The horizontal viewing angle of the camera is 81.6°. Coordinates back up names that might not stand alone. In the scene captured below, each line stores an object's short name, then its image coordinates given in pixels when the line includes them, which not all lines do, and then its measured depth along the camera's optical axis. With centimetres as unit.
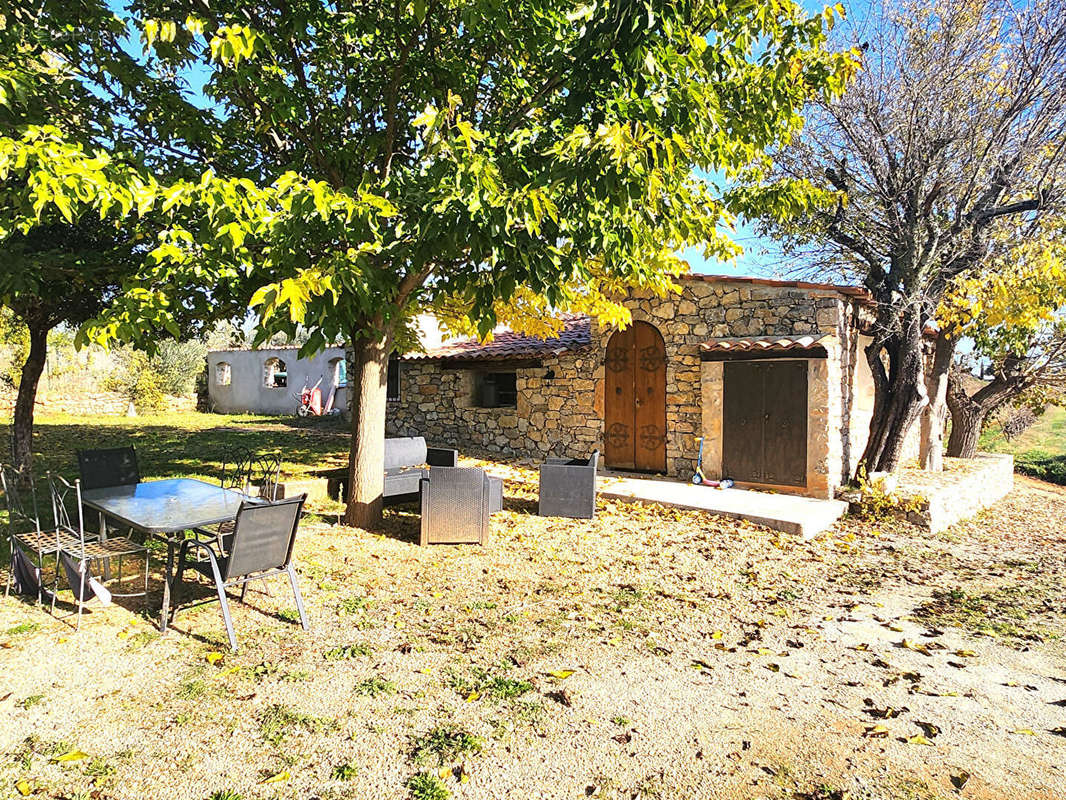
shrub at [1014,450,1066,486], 1669
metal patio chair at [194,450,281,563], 501
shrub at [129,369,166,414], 2227
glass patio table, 418
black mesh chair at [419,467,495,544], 645
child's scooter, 959
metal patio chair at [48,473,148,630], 406
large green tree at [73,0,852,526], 427
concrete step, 753
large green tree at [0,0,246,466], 401
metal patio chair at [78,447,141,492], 569
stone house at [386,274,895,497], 905
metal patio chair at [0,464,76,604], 442
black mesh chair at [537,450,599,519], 790
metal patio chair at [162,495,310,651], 393
